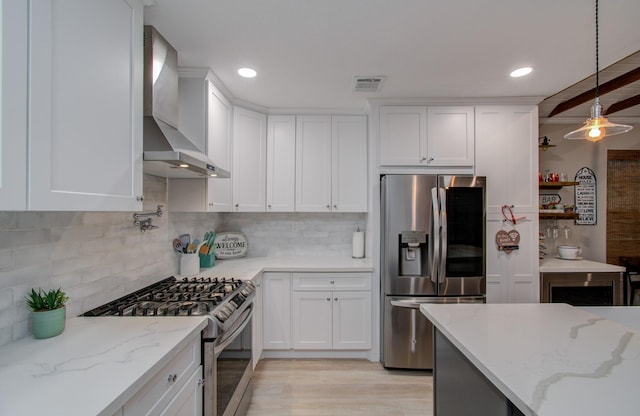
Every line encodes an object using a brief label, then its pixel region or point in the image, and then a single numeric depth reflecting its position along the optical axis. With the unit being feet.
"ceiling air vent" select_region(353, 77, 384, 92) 7.85
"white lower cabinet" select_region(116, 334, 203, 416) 3.22
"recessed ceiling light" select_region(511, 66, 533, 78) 7.27
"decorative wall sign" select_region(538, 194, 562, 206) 11.19
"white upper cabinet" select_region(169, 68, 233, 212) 7.32
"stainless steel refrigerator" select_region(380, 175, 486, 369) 8.52
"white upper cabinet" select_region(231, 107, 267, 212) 9.33
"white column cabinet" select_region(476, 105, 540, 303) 9.12
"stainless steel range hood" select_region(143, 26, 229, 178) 5.06
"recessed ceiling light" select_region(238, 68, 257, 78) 7.41
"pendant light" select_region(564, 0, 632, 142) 5.25
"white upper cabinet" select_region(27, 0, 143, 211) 2.98
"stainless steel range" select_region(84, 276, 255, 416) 4.77
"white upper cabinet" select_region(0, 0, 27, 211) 2.61
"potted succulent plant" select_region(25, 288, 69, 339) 3.85
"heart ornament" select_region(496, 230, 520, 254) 9.07
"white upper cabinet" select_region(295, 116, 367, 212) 10.19
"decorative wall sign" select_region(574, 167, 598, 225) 11.37
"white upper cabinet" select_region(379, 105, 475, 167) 9.18
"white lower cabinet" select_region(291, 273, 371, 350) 9.11
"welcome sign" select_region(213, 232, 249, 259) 10.17
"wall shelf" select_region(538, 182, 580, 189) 10.56
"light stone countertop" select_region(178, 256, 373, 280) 8.23
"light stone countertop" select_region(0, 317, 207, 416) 2.59
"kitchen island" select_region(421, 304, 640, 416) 2.60
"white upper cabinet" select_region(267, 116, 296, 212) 10.18
